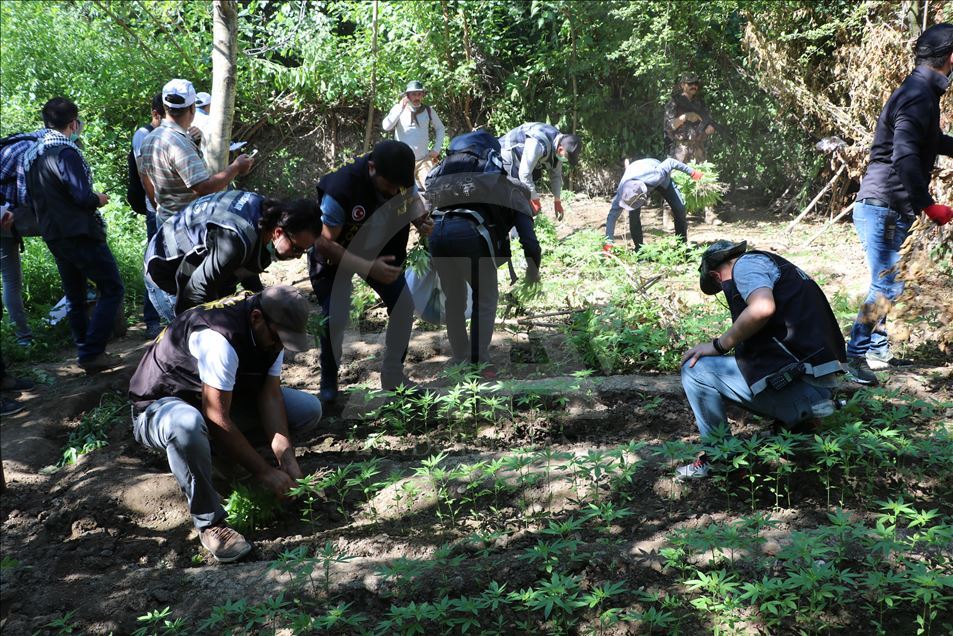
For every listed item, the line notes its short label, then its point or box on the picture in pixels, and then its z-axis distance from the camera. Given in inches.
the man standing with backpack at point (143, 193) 226.3
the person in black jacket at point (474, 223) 196.2
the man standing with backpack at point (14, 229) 231.3
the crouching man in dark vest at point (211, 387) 146.5
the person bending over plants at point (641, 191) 321.7
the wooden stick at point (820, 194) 372.8
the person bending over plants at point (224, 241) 167.2
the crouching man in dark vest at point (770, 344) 146.7
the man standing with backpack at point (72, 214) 221.1
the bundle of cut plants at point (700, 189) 387.5
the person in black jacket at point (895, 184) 184.4
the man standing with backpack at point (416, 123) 396.7
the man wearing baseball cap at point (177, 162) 203.6
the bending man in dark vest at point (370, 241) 176.9
